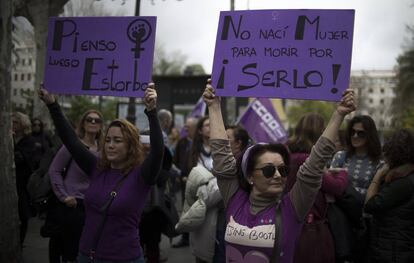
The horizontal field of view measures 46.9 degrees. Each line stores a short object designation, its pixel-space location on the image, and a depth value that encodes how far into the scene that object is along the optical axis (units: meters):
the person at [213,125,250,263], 3.94
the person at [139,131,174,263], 5.00
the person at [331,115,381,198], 4.25
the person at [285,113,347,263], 3.35
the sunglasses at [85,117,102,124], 4.55
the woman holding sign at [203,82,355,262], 2.52
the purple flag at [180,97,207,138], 12.64
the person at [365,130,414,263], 3.60
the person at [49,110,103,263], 4.38
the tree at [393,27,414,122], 34.46
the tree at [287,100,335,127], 71.21
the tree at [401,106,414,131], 30.35
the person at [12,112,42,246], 5.77
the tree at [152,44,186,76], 47.78
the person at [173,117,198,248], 7.98
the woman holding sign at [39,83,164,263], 3.12
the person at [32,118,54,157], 7.99
